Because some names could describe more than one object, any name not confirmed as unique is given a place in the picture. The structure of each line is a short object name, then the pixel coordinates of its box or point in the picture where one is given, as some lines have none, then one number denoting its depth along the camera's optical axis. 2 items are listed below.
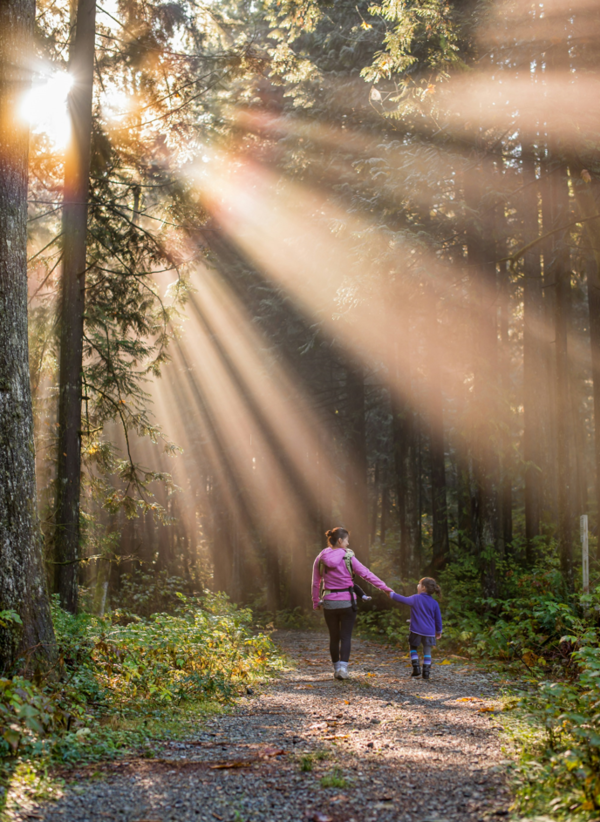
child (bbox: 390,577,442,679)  8.66
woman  8.26
